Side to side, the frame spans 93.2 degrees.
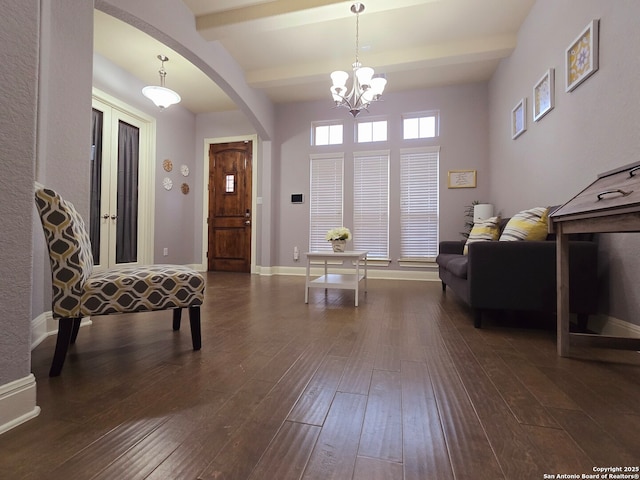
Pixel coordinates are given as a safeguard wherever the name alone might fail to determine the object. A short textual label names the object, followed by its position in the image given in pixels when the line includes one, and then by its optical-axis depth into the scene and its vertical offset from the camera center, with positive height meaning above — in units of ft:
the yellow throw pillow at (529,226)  7.68 +0.49
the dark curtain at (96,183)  13.58 +2.73
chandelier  10.46 +5.78
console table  4.01 +0.41
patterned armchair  4.50 -0.68
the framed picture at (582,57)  6.75 +4.57
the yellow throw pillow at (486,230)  10.63 +0.53
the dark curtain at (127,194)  14.94 +2.47
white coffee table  9.79 -1.24
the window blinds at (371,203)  16.56 +2.29
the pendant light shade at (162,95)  13.00 +6.51
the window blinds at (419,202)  15.93 +2.25
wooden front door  19.07 +2.30
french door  13.82 +2.81
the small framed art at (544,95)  8.85 +4.66
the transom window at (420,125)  16.22 +6.46
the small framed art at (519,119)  10.91 +4.77
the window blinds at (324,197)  17.24 +2.69
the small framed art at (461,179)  15.44 +3.40
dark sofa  6.51 -0.70
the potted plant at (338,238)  10.98 +0.22
